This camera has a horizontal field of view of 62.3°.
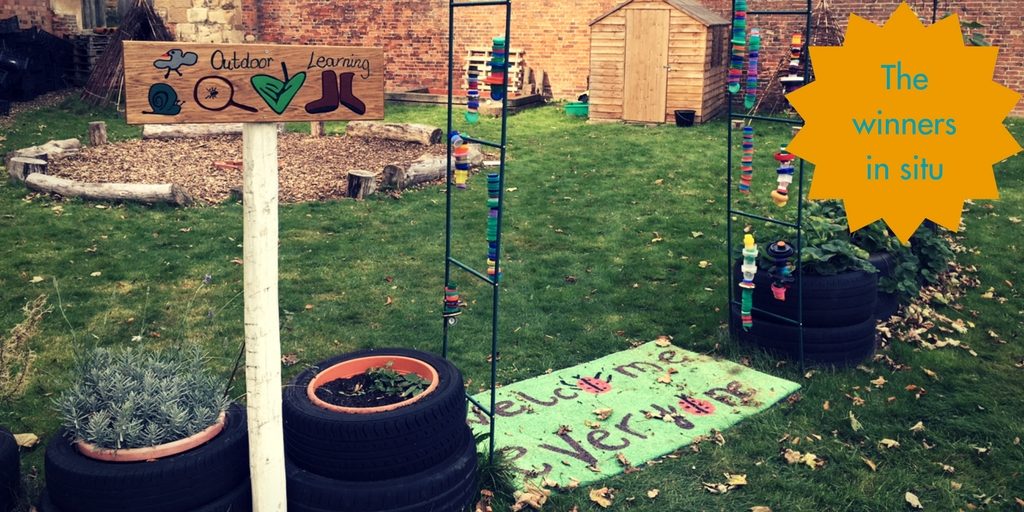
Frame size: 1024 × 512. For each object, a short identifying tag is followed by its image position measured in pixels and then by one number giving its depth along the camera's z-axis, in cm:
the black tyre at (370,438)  362
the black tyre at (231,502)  349
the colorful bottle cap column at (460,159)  441
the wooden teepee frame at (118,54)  1688
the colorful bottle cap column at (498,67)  416
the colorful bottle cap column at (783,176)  541
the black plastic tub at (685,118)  1546
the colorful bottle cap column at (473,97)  436
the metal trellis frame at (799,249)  542
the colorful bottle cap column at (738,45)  527
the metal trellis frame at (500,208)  410
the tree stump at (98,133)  1304
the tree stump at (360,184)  1045
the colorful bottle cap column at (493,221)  441
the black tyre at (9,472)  366
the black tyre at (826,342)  580
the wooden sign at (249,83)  292
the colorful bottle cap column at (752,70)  536
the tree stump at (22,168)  1049
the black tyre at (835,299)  575
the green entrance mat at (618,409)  477
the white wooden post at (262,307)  324
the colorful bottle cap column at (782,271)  573
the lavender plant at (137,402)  346
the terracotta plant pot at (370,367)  404
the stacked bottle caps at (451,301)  462
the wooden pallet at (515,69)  1905
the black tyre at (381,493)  364
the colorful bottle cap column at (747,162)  547
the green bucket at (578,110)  1702
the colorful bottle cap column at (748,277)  555
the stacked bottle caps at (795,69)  546
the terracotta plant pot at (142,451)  341
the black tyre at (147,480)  332
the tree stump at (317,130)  1435
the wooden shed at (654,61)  1539
